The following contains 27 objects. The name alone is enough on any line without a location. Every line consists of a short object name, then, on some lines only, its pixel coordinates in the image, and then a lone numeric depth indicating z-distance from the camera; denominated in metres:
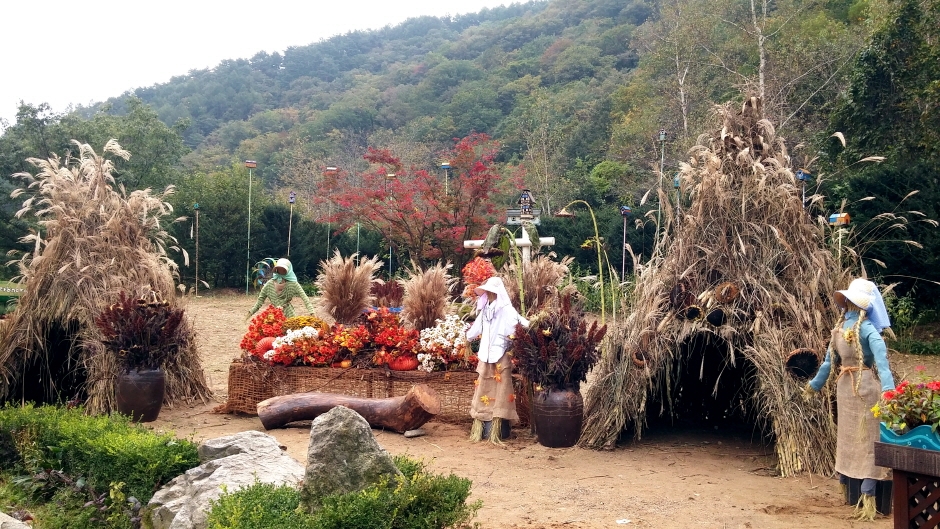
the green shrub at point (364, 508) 3.92
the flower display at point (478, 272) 10.02
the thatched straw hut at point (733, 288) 6.70
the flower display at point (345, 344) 8.65
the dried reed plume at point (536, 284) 8.95
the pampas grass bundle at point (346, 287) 10.47
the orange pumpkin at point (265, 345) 8.99
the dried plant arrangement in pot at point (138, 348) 8.24
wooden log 7.89
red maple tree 19.83
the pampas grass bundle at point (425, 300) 9.33
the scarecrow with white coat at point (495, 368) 7.70
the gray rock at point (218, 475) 4.84
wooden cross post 9.53
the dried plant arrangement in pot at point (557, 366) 7.27
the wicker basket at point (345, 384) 8.43
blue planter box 4.34
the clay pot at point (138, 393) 8.24
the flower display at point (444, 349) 8.41
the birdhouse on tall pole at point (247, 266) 21.10
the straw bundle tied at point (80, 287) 8.66
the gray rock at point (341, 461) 4.48
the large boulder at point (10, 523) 4.68
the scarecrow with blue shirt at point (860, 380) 5.38
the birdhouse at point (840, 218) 6.98
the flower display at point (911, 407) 4.44
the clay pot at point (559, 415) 7.29
